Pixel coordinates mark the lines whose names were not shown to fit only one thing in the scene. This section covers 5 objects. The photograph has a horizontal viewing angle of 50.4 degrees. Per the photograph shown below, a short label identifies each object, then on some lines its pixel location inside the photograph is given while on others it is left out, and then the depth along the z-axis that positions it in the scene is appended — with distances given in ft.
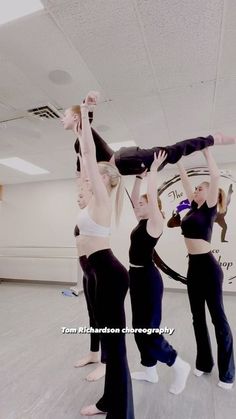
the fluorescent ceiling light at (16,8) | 5.33
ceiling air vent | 9.49
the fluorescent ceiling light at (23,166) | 16.49
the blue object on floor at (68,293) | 16.79
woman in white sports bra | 4.50
